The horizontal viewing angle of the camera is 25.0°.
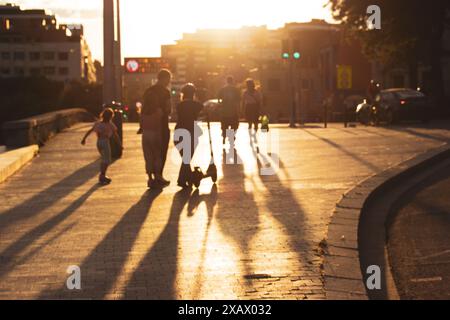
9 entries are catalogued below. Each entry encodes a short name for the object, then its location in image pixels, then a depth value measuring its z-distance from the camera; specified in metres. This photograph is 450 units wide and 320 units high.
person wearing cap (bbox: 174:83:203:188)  14.59
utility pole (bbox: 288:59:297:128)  37.81
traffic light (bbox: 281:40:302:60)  36.81
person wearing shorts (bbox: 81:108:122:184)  15.63
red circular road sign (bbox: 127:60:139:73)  61.25
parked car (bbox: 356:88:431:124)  37.28
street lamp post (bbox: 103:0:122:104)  21.33
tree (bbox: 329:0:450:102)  47.47
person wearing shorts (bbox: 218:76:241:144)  21.03
